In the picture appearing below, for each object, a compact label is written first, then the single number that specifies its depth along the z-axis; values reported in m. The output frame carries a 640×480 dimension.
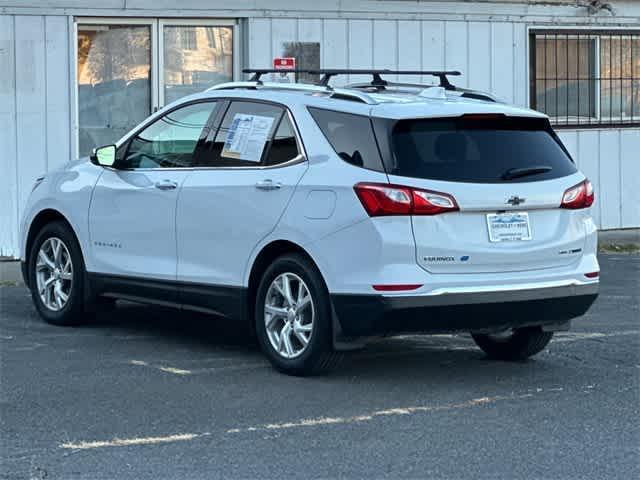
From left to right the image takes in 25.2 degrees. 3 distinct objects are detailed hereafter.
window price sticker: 8.73
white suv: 7.82
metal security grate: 16.95
